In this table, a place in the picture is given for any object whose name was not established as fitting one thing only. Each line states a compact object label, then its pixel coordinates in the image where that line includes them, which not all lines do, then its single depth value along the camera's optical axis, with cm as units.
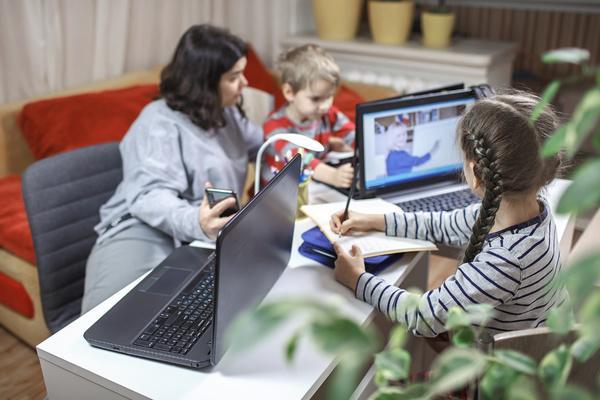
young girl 118
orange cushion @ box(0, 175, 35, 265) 207
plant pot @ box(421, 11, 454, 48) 322
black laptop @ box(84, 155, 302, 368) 103
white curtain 254
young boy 195
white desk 106
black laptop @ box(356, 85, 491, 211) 172
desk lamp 140
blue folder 143
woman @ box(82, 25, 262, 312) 167
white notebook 146
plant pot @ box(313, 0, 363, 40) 345
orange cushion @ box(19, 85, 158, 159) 242
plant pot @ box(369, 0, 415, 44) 330
